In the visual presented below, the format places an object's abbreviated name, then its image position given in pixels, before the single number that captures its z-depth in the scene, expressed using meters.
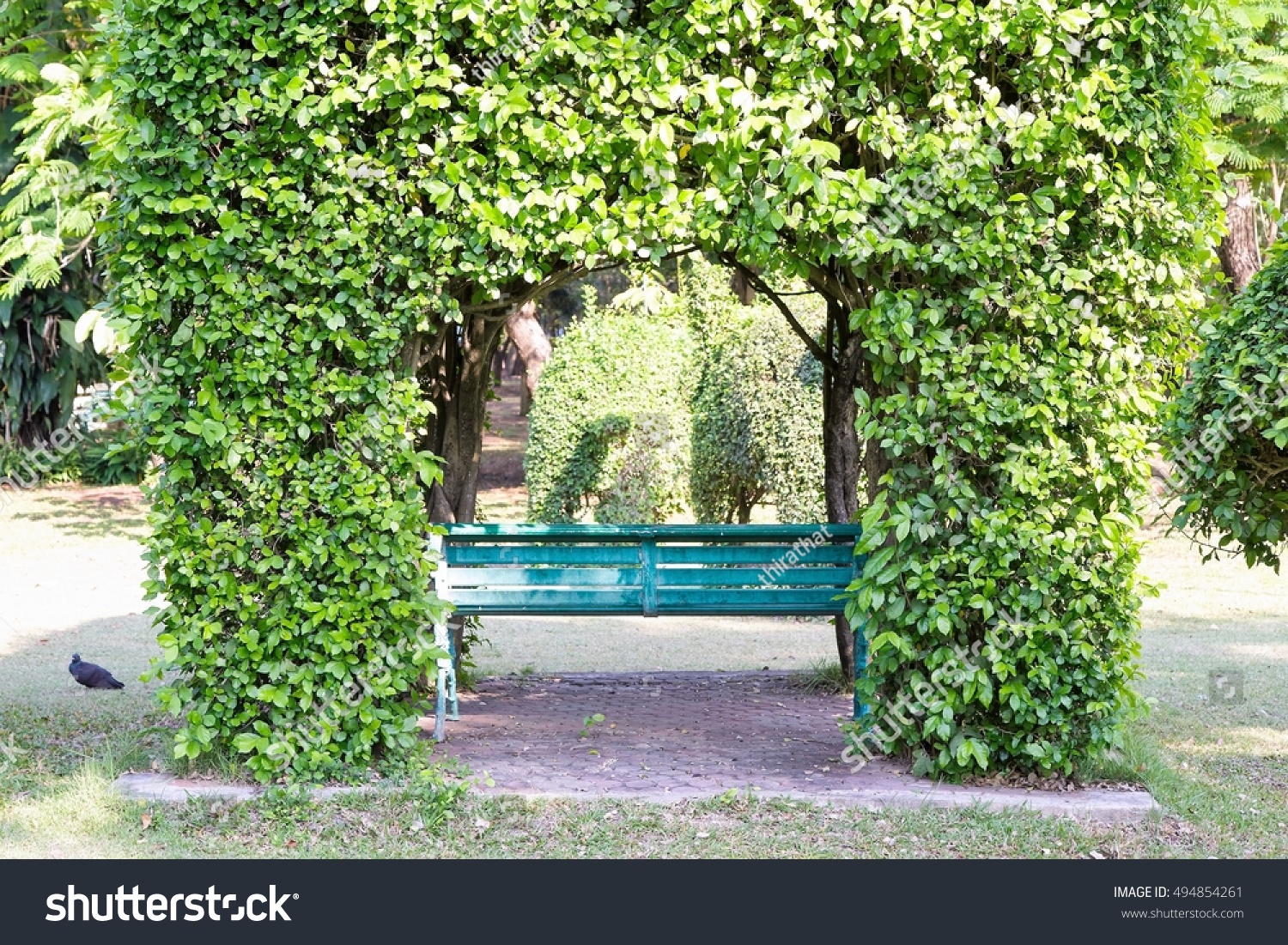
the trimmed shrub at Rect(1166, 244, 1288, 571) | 5.18
